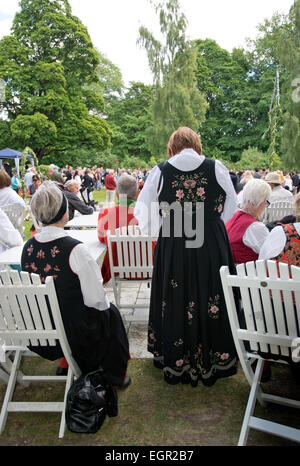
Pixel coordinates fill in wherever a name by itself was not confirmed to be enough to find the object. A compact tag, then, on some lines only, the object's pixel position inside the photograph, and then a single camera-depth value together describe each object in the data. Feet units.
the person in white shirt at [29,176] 45.09
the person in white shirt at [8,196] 16.62
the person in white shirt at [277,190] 19.61
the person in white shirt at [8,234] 11.24
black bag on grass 6.73
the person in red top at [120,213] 12.10
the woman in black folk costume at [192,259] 7.78
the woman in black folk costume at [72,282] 7.00
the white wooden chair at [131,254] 10.77
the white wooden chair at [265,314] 5.89
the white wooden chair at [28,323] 6.60
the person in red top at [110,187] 34.22
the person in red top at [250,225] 8.79
